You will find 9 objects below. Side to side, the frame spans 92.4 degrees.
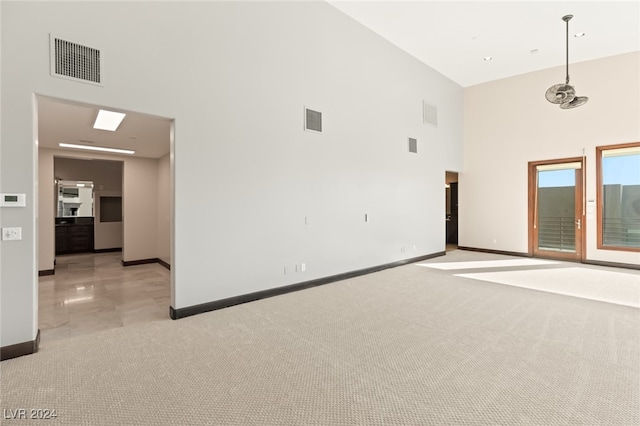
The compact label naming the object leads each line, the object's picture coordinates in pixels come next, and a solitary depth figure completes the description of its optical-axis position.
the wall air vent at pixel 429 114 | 7.78
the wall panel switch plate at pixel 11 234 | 2.72
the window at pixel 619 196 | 6.82
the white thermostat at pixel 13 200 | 2.70
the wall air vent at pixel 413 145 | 7.34
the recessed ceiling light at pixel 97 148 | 5.93
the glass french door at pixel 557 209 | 7.53
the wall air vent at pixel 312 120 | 5.06
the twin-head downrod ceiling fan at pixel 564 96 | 5.37
